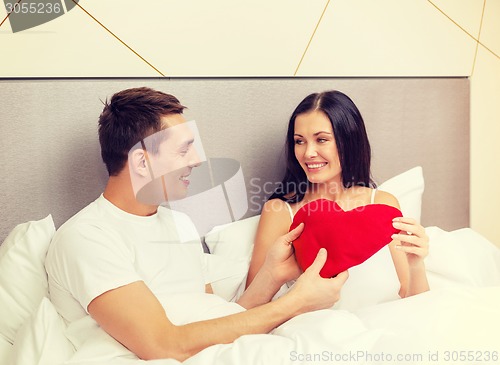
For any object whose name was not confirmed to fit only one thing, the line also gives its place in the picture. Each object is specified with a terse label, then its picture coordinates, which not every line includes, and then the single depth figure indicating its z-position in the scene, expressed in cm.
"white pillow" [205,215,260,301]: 158
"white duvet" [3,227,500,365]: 107
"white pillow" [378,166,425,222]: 195
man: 113
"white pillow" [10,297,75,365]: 113
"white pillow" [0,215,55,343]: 127
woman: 166
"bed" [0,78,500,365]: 112
